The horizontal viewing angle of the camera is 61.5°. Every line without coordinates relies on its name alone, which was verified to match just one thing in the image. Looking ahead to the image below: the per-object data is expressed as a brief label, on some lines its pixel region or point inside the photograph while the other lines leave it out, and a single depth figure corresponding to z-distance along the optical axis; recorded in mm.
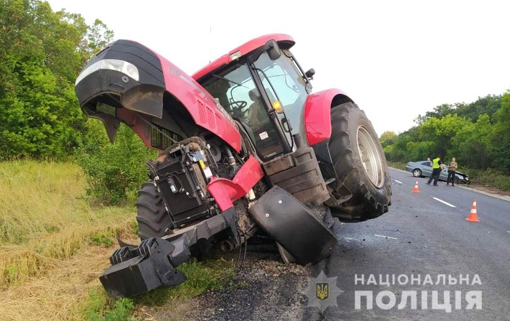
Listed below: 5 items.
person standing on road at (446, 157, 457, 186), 20500
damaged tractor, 3291
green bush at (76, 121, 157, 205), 8320
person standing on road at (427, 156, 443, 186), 20344
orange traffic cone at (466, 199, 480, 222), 8342
